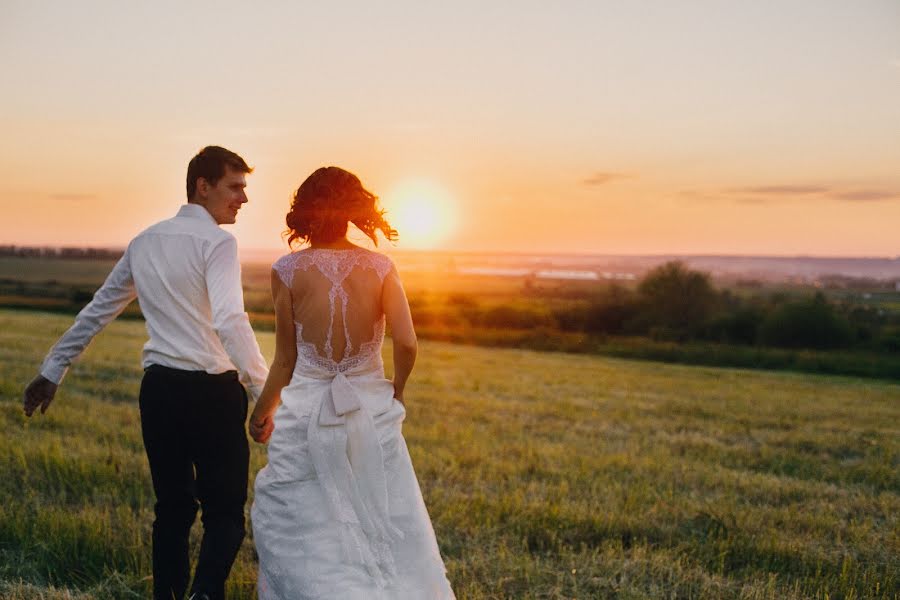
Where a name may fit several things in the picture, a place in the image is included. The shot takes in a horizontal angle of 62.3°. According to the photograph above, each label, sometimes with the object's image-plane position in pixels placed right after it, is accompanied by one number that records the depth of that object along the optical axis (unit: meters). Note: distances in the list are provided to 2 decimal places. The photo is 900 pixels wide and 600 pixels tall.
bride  3.89
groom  4.02
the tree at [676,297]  56.14
